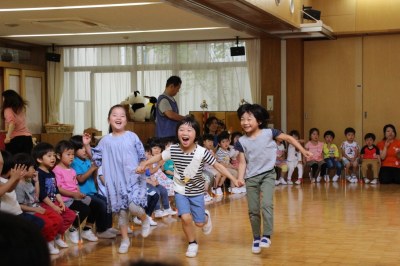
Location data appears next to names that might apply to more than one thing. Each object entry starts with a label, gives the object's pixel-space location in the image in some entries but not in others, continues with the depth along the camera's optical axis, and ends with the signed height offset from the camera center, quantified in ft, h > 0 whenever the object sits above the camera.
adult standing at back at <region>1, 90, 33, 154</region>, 23.31 -0.31
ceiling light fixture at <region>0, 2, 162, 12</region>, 26.81 +4.79
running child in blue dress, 17.37 -1.55
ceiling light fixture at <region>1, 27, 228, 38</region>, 36.19 +4.96
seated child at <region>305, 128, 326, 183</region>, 36.99 -2.71
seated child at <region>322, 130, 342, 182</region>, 36.91 -2.62
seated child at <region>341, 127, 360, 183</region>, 37.27 -2.52
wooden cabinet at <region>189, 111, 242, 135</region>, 39.42 -0.38
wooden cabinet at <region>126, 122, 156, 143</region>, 36.73 -0.89
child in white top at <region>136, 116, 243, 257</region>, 16.46 -1.62
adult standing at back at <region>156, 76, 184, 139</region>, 23.74 +0.06
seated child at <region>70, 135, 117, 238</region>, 19.07 -2.41
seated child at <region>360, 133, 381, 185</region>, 36.91 -2.69
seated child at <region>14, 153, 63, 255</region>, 16.01 -2.34
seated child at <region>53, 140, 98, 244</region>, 18.13 -2.10
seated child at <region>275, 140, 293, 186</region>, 35.99 -2.97
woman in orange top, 36.17 -2.71
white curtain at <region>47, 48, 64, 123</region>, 44.39 +2.13
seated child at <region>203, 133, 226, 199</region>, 29.30 -3.03
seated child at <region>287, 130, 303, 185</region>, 36.29 -2.97
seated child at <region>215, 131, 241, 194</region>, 31.09 -2.10
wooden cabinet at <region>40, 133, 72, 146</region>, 42.50 -1.55
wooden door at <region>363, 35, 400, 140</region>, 39.06 +1.83
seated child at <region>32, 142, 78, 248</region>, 16.87 -2.01
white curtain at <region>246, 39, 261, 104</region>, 41.01 +2.97
